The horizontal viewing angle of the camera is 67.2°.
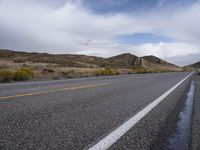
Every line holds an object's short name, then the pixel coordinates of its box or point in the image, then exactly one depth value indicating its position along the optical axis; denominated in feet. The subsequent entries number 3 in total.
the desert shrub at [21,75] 41.29
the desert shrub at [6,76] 37.59
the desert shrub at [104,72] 72.79
